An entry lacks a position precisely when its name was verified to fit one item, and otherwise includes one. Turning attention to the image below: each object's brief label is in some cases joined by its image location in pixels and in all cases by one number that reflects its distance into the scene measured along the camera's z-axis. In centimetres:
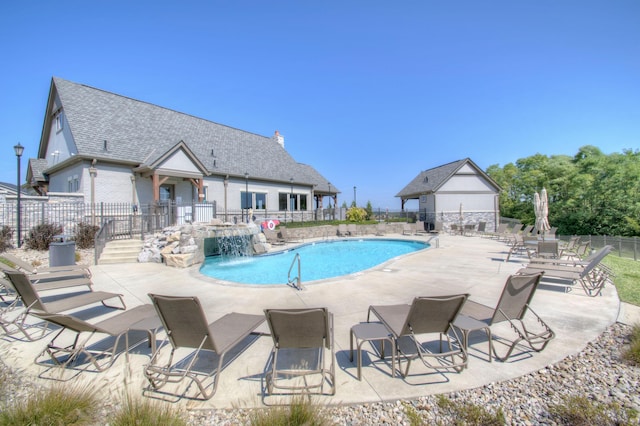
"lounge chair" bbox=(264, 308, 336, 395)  274
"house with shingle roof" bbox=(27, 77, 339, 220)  1455
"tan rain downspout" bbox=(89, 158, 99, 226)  1372
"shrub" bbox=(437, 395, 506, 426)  237
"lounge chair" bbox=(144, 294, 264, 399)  279
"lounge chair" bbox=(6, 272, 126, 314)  382
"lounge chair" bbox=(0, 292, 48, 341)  416
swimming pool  970
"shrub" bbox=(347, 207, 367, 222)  2484
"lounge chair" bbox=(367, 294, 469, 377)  297
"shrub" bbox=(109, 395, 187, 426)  217
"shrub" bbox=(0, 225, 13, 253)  1064
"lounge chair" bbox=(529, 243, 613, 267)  640
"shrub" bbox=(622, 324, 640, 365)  327
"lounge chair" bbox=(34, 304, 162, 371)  316
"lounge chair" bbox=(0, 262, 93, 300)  539
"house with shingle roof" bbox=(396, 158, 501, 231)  2689
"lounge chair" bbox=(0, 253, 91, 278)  651
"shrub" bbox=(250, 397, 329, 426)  217
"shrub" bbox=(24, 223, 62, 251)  1109
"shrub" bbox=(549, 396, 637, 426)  236
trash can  869
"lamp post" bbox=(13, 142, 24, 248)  1138
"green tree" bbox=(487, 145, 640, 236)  2273
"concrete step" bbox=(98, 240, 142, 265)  1060
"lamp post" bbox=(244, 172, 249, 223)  2112
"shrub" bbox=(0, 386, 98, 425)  221
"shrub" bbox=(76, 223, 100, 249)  1162
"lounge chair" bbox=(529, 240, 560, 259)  871
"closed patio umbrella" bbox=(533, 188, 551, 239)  1267
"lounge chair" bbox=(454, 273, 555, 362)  344
